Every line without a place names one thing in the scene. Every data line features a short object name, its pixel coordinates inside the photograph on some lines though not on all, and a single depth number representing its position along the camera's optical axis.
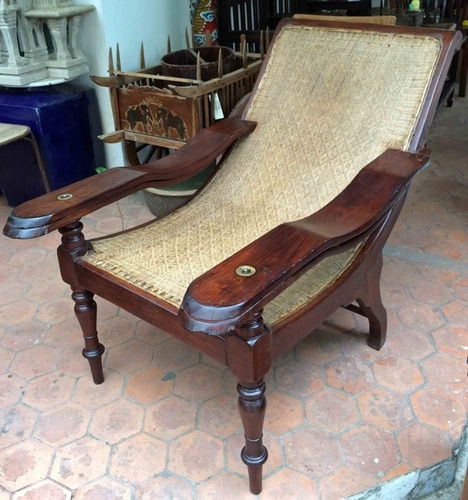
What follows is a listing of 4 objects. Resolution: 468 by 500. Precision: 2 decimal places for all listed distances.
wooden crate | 2.43
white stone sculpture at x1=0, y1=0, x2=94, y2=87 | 2.65
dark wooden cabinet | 3.37
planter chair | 1.20
